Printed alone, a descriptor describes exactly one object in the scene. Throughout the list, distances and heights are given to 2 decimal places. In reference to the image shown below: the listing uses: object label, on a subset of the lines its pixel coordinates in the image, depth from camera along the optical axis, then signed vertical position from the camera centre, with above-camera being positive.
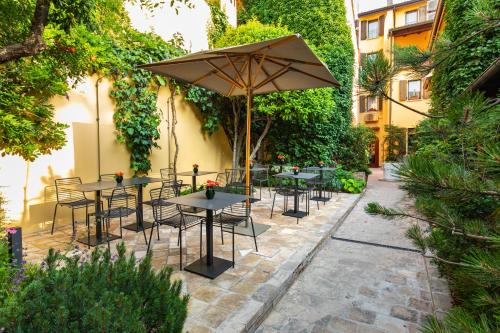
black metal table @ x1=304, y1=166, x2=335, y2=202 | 6.62 -0.53
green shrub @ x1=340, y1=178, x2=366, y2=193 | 8.15 -0.78
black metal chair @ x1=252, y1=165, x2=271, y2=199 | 8.60 -0.49
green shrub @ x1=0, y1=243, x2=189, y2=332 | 1.11 -0.65
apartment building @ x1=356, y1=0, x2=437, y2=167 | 15.17 +7.15
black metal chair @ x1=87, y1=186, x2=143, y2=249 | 3.68 -0.73
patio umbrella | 3.22 +1.42
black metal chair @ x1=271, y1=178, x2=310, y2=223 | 5.36 -0.65
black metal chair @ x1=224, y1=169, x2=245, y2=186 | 7.89 -0.48
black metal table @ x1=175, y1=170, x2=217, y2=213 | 5.99 -0.31
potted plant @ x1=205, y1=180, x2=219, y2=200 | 3.35 -0.38
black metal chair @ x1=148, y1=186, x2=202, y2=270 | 3.30 -0.74
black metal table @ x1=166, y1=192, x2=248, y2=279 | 3.03 -0.88
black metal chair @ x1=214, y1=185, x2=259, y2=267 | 3.47 -0.75
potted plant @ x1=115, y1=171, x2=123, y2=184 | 4.44 -0.29
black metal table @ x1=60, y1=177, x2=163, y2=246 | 3.82 -0.58
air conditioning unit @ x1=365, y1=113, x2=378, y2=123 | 16.64 +2.56
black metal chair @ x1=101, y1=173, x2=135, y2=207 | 5.45 -0.36
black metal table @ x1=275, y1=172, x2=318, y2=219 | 5.40 -0.85
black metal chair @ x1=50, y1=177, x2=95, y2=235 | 4.31 -0.64
